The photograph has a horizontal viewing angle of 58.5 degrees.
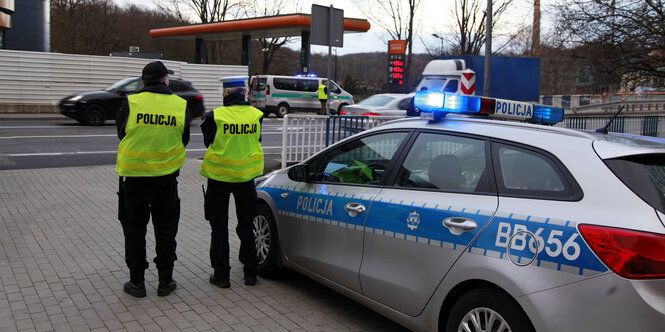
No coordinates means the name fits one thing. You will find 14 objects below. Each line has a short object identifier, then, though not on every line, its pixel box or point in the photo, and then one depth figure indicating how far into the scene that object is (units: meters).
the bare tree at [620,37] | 15.98
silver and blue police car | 2.65
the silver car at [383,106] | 16.88
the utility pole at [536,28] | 21.80
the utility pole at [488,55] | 20.92
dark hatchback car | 18.19
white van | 28.75
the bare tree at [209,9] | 52.31
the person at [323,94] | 27.19
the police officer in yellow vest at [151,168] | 4.46
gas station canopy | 36.31
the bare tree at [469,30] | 34.06
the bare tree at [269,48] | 55.19
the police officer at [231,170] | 4.81
